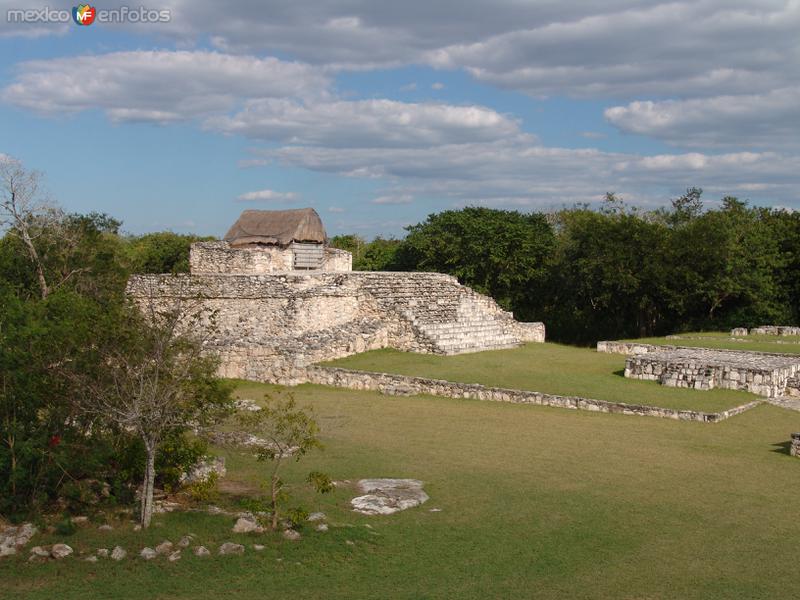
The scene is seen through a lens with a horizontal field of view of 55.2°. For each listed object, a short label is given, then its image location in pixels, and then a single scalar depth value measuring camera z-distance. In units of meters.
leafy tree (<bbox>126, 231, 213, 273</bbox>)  39.81
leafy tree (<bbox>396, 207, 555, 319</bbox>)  34.00
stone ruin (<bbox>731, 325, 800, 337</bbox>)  26.83
